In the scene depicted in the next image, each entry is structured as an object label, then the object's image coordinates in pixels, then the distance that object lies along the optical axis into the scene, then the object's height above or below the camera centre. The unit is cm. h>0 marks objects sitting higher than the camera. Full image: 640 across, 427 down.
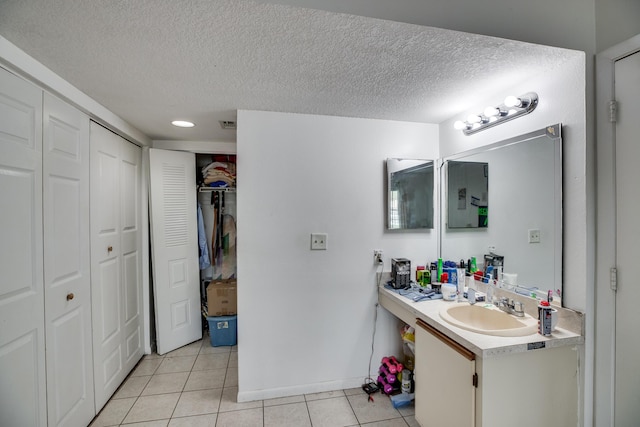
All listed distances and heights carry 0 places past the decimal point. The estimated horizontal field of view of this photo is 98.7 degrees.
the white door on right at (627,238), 119 -13
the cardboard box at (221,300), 290 -94
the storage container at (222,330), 285 -123
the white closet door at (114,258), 187 -36
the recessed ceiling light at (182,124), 226 +74
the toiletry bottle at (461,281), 190 -49
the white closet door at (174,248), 265 -36
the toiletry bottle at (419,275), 217 -52
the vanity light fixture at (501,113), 153 +60
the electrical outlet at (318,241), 210 -23
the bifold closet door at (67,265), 144 -30
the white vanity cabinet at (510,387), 123 -82
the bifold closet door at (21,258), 119 -21
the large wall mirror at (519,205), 144 +4
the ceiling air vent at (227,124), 226 +75
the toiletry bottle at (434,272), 220 -49
